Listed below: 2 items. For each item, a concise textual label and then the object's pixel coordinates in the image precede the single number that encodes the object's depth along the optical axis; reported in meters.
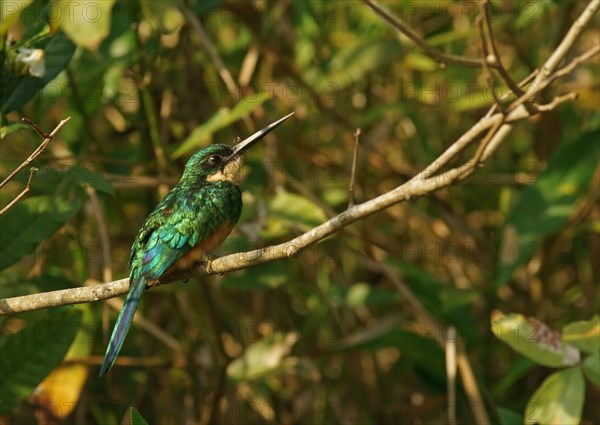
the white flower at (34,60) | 4.41
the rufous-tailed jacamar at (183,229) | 4.03
